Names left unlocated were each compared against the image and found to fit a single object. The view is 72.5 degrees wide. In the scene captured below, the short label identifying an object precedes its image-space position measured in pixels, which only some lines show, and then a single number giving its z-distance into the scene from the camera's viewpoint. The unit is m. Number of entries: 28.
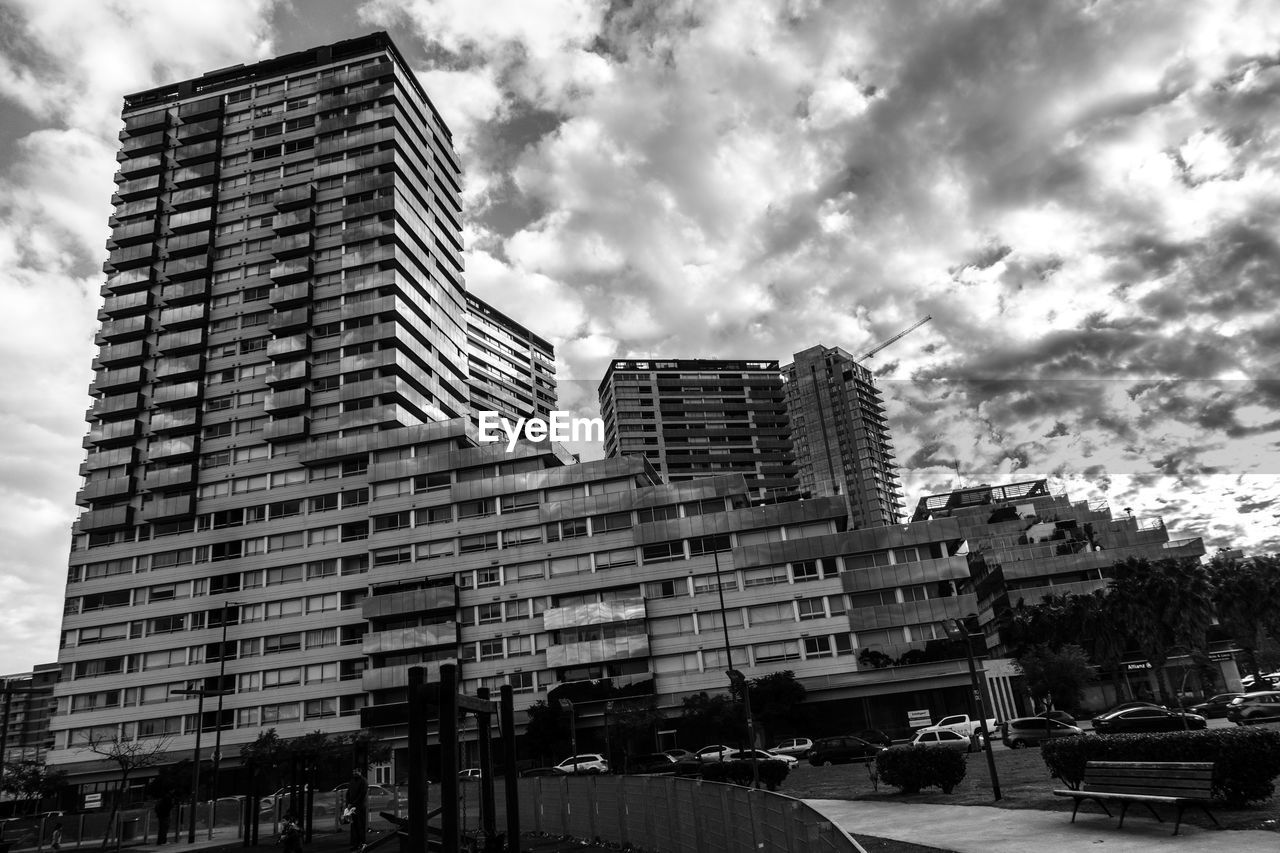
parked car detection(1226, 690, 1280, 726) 40.81
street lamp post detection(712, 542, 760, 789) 26.93
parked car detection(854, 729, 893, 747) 50.34
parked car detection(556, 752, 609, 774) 53.41
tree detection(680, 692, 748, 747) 63.09
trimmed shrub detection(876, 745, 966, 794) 21.66
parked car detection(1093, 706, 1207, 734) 37.81
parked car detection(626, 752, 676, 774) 47.47
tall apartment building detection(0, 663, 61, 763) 42.56
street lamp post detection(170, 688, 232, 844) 40.62
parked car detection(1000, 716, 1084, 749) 43.16
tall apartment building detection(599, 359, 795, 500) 179.62
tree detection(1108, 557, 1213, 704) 61.22
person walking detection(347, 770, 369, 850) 26.20
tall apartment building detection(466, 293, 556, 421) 141.50
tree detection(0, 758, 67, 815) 74.50
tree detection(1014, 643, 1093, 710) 63.50
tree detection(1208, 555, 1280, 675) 70.38
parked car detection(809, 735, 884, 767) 44.15
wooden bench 12.84
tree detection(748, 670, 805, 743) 65.00
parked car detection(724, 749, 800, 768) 40.41
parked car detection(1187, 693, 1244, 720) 48.87
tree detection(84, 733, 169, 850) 71.61
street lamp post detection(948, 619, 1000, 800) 19.78
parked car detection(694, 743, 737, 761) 52.22
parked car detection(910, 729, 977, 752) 40.97
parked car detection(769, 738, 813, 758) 54.69
